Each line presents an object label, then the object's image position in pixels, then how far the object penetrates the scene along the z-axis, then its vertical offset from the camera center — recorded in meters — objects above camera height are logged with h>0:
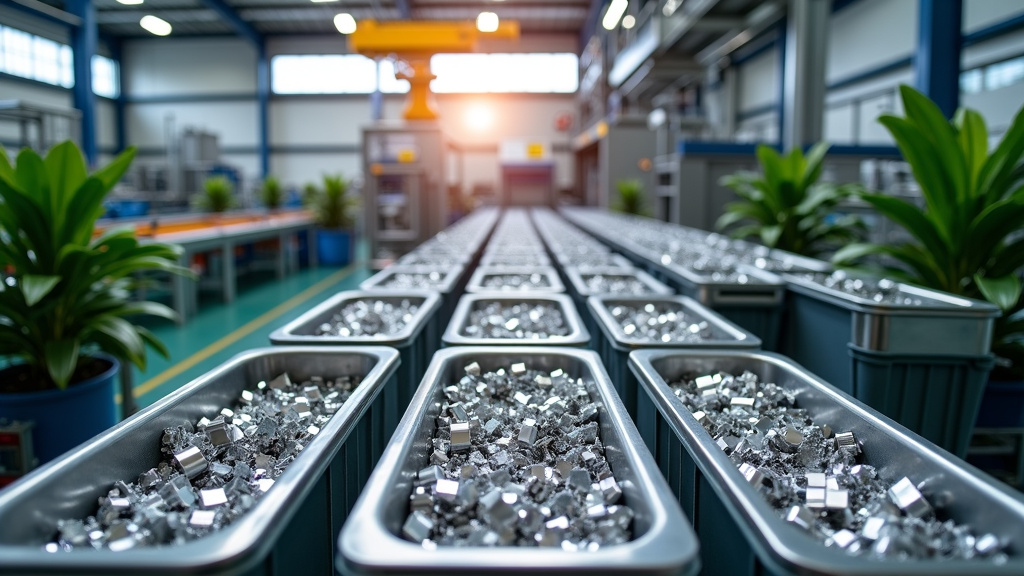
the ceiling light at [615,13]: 7.27 +2.41
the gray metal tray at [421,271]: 2.31 -0.21
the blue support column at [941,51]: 4.16 +1.12
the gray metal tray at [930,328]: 1.60 -0.25
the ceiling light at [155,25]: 12.00 +3.64
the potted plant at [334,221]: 8.68 +0.01
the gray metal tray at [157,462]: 0.63 -0.32
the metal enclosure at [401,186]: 6.66 +0.38
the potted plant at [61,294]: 2.00 -0.24
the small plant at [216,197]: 8.54 +0.32
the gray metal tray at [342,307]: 1.47 -0.26
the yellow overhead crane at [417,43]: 6.56 +1.80
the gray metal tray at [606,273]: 2.24 -0.21
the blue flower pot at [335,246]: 8.67 -0.32
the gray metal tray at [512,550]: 0.62 -0.32
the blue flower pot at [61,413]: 1.96 -0.59
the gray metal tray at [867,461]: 0.62 -0.32
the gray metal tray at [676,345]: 1.45 -0.26
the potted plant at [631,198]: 7.13 +0.29
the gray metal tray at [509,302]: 1.52 -0.26
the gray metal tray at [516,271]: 2.27 -0.21
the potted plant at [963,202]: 2.00 +0.08
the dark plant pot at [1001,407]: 1.93 -0.53
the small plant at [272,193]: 9.53 +0.41
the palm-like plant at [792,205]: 3.15 +0.10
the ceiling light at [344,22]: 11.23 +3.49
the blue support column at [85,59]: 9.42 +2.32
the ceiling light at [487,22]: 6.92 +2.24
